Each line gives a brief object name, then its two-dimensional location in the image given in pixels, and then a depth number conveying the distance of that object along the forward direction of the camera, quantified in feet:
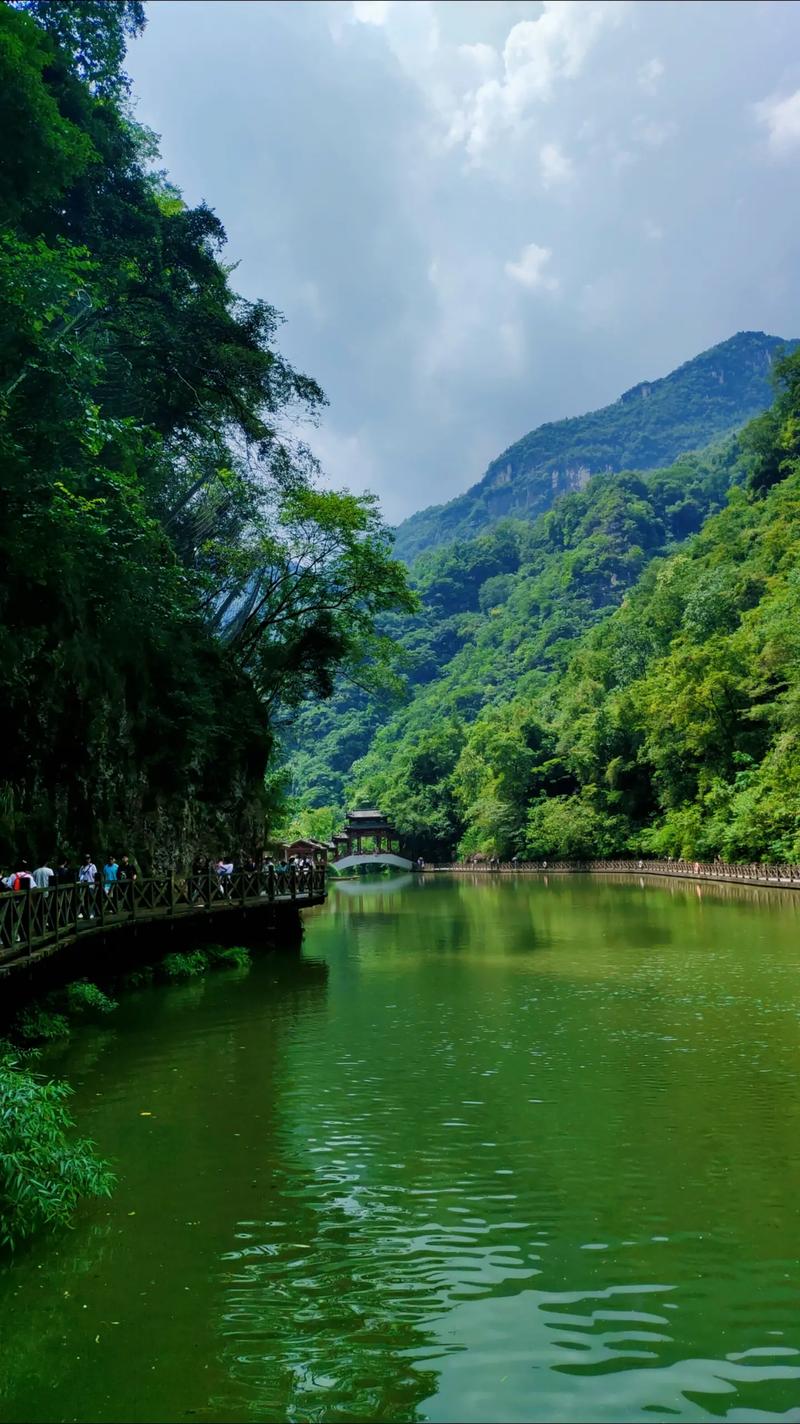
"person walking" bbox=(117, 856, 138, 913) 62.56
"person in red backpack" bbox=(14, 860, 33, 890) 47.42
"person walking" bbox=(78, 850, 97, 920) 56.34
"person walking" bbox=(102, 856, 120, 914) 60.85
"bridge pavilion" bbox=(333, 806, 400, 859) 335.26
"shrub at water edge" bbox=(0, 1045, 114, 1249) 21.76
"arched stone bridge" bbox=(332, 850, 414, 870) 304.30
